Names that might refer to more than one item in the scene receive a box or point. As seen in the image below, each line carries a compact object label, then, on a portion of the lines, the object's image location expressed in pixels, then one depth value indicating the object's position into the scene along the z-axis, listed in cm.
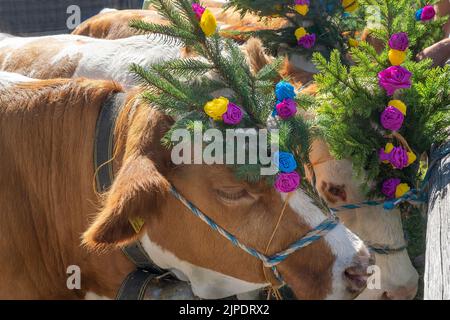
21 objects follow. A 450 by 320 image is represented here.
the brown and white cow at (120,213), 240
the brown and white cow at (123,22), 492
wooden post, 186
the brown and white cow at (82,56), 391
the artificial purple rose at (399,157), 301
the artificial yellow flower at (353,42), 374
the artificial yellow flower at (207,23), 240
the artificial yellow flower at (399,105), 295
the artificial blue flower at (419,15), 333
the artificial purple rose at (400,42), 291
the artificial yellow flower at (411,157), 305
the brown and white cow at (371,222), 325
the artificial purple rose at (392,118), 292
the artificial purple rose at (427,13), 333
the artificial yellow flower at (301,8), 377
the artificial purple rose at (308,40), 377
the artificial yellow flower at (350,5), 389
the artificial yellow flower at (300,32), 379
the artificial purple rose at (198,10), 243
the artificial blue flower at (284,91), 246
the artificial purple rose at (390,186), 316
